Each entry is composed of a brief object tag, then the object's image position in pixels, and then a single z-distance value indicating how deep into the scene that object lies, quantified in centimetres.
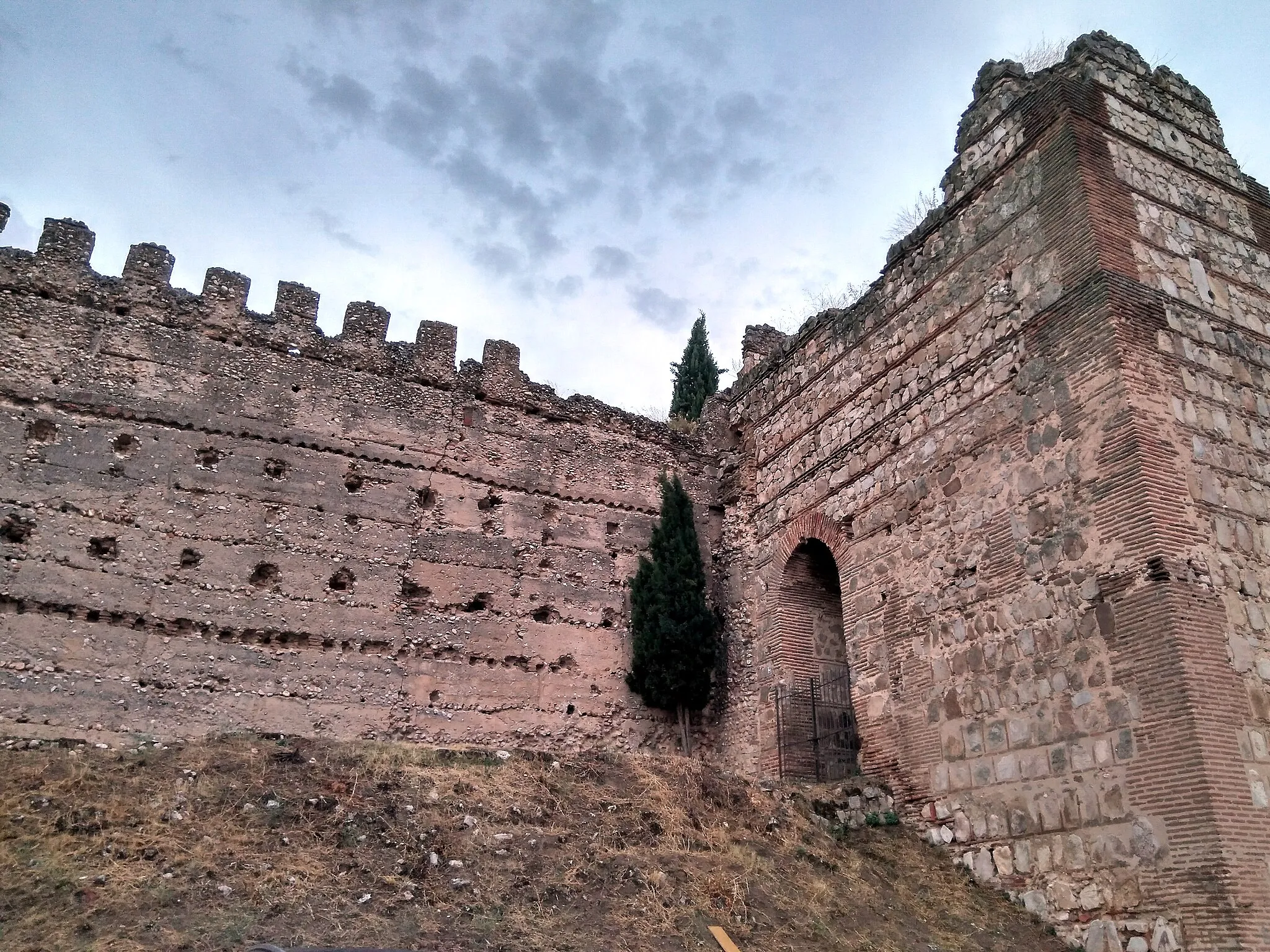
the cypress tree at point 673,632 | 1388
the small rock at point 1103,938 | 784
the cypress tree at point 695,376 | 2552
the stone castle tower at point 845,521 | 840
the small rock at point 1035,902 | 859
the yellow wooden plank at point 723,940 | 743
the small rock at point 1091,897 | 808
